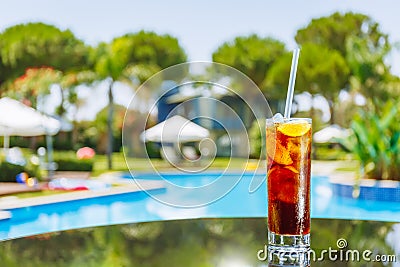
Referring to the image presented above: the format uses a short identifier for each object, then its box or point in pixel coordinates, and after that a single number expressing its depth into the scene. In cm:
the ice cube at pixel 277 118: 117
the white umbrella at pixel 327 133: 1418
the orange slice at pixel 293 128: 117
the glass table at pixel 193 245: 119
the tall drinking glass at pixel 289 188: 115
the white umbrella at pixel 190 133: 1206
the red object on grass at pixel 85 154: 1257
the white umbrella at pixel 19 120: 1091
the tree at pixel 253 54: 1759
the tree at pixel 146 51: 1759
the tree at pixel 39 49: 1700
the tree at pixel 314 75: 1560
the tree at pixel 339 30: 1806
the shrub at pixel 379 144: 676
